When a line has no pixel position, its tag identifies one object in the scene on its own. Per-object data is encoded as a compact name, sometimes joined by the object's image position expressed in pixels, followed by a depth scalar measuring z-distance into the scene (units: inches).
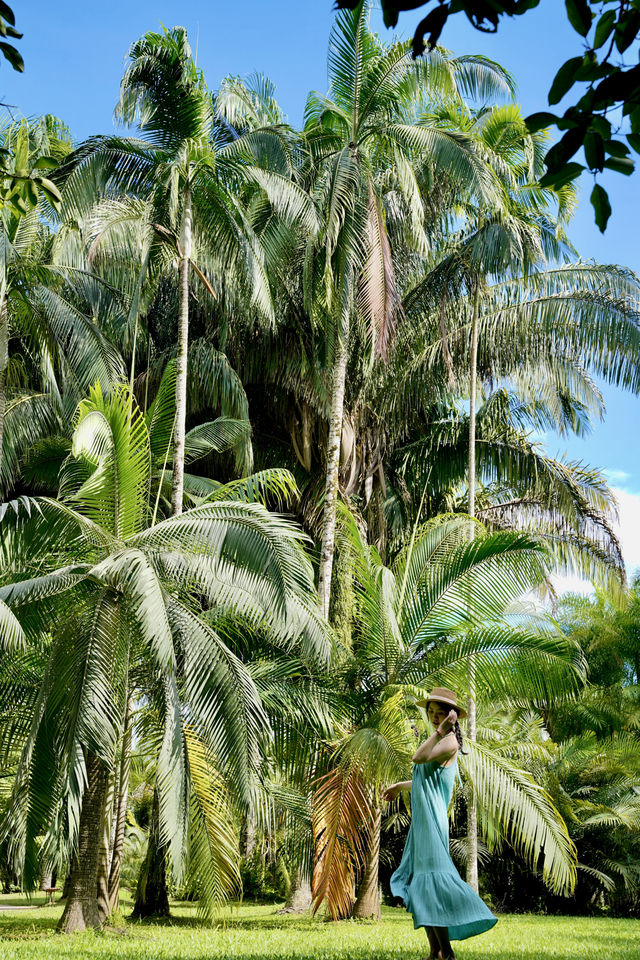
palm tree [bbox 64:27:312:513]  553.6
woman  223.1
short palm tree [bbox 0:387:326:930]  371.9
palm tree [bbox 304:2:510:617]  593.3
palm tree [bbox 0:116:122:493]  520.7
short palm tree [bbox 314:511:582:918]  456.4
